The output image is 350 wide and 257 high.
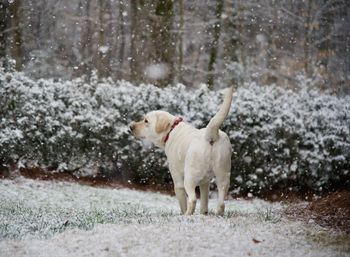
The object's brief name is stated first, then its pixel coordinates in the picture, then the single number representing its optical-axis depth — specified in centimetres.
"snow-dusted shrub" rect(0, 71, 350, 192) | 1188
